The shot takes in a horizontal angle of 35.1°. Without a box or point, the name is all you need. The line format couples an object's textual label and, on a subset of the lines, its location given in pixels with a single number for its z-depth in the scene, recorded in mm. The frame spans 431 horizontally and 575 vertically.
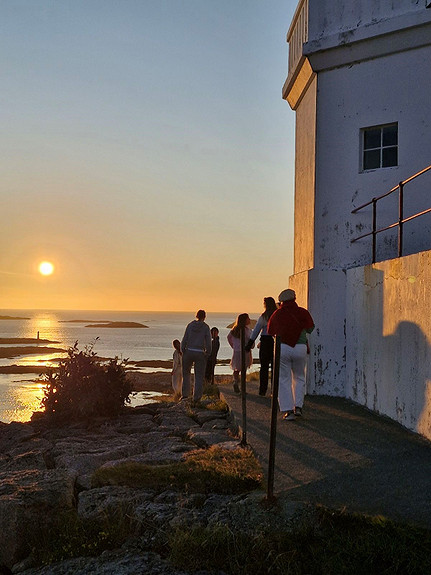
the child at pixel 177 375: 18602
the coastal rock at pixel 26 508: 6105
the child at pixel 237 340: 12188
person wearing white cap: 9391
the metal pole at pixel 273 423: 5688
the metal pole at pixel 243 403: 8231
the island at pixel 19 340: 104044
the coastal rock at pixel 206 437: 9156
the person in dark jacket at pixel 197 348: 13422
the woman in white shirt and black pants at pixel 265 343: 11953
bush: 13086
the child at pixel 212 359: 18797
